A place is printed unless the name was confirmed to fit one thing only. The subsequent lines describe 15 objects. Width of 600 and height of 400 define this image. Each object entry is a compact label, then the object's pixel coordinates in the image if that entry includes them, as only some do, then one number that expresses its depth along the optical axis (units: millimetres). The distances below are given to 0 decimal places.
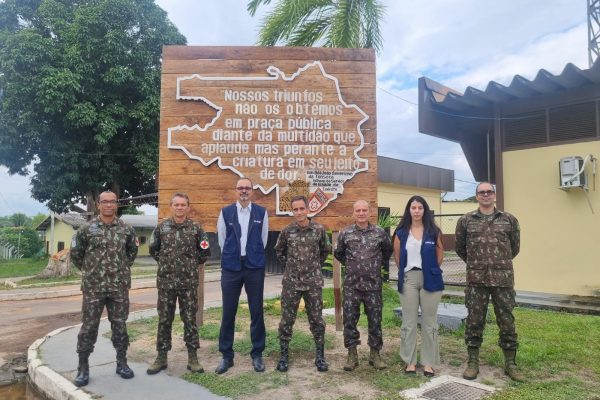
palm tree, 9234
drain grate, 3778
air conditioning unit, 7762
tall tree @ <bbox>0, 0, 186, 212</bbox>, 15891
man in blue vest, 4535
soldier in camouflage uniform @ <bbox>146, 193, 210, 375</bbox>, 4430
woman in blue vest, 4270
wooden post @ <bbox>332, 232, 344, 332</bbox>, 6098
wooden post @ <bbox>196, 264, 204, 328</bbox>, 6398
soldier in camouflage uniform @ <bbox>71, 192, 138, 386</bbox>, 4242
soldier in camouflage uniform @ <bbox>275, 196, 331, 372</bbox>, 4469
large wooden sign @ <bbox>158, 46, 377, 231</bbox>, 6000
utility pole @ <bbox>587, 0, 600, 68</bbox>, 12977
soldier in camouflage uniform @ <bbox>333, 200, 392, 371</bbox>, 4414
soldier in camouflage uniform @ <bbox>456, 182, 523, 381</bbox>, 4191
